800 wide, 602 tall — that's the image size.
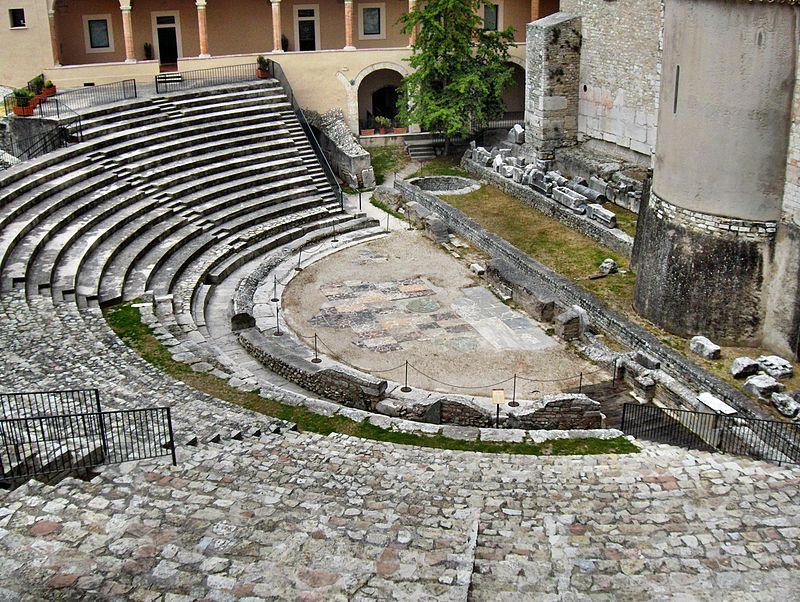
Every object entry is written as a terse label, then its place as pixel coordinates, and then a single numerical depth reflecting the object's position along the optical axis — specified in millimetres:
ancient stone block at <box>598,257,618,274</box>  22375
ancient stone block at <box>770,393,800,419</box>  15516
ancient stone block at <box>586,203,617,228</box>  24750
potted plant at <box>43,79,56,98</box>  27719
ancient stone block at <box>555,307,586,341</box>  19672
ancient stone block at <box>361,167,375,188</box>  30406
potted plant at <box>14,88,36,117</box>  25344
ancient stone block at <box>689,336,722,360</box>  17766
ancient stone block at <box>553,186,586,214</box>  25969
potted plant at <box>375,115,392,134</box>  33594
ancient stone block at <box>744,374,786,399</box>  16219
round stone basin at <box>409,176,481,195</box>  30328
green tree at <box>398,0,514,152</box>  30969
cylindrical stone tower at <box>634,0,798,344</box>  16938
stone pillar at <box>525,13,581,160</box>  30312
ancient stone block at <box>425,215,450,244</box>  25891
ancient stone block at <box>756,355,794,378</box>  16750
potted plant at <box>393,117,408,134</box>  34406
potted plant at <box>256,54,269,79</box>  31094
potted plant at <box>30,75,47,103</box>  27264
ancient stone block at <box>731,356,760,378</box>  16969
